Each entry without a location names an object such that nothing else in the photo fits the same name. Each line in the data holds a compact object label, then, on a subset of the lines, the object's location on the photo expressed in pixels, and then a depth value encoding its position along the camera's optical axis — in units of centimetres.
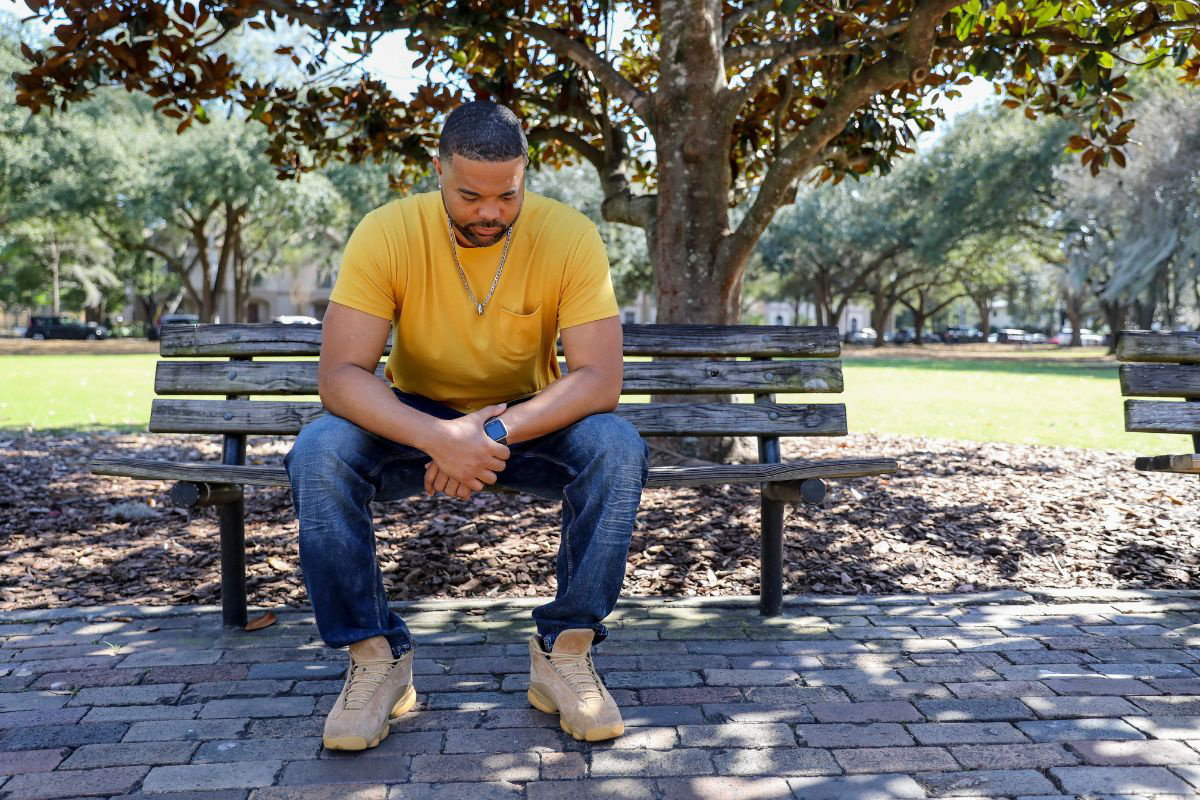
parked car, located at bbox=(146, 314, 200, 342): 4379
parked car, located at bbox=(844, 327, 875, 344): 6707
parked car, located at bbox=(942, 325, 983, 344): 7406
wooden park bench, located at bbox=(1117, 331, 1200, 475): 394
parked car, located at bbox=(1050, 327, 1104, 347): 7325
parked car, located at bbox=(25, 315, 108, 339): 5178
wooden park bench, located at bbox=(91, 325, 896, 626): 376
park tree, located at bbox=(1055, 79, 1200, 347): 2469
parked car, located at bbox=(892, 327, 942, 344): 6981
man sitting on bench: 274
